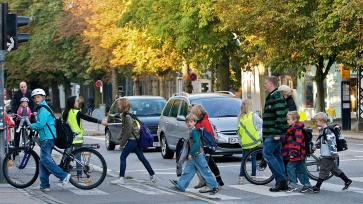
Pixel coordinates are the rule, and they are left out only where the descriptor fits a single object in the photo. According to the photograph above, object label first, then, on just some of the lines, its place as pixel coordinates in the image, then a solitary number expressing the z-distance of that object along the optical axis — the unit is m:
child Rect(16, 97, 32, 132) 20.77
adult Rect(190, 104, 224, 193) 15.58
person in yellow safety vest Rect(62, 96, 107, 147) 16.69
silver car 21.48
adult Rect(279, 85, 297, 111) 15.42
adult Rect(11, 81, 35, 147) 22.08
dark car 27.75
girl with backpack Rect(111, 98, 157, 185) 16.84
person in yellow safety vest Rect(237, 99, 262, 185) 16.67
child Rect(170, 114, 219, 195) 15.06
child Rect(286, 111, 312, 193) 15.00
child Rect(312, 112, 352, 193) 14.99
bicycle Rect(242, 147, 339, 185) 16.50
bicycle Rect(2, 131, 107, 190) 15.84
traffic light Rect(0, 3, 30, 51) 15.88
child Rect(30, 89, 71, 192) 15.38
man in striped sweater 15.05
